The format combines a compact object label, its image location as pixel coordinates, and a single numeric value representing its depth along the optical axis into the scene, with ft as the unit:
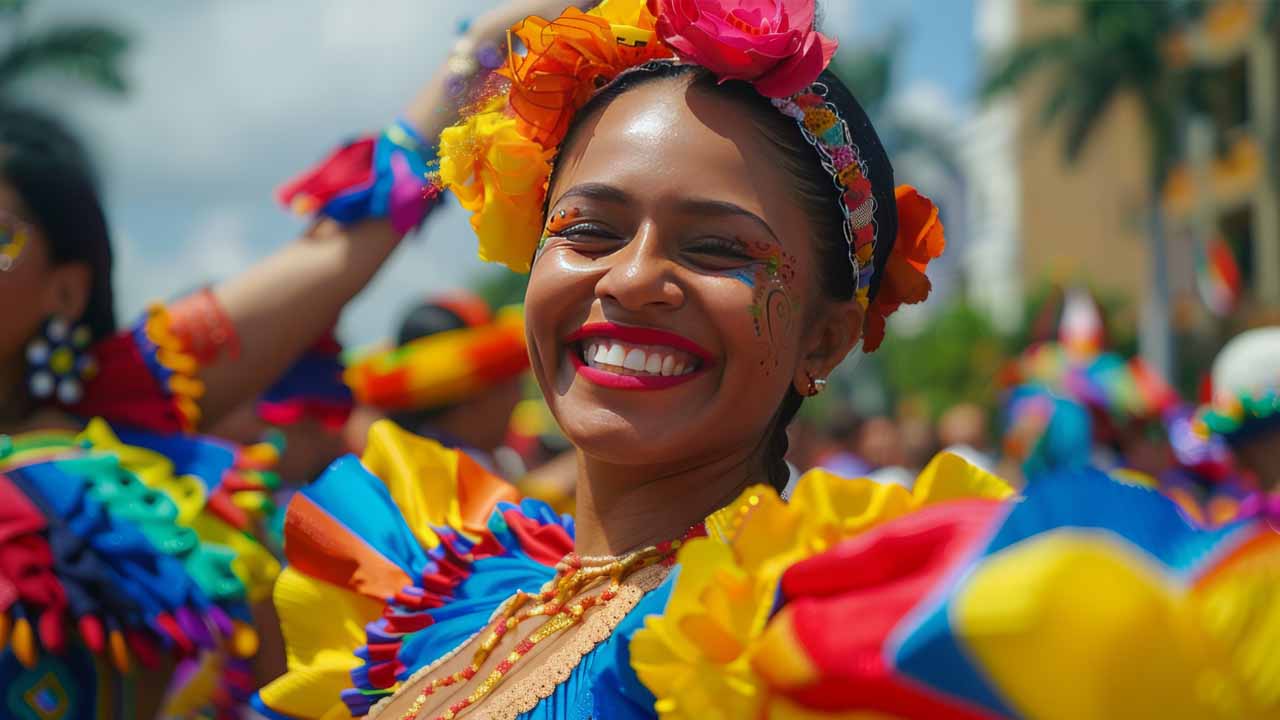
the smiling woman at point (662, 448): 4.48
